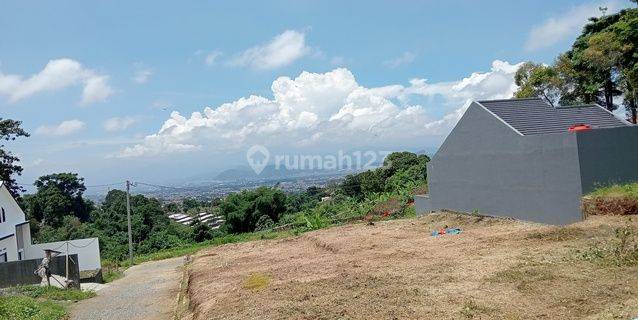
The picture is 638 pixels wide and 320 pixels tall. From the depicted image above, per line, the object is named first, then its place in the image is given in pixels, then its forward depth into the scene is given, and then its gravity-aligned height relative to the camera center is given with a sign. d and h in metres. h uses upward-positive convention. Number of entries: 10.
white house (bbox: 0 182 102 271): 22.70 -2.70
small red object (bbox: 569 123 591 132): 16.07 +0.36
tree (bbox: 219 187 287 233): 40.94 -3.29
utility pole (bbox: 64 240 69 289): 17.44 -3.14
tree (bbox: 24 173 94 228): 53.22 -1.63
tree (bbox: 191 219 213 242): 40.03 -4.77
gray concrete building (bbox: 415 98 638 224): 14.36 -0.56
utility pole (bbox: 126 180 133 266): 27.93 -0.88
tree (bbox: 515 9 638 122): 24.09 +3.57
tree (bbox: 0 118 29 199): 32.69 +2.09
